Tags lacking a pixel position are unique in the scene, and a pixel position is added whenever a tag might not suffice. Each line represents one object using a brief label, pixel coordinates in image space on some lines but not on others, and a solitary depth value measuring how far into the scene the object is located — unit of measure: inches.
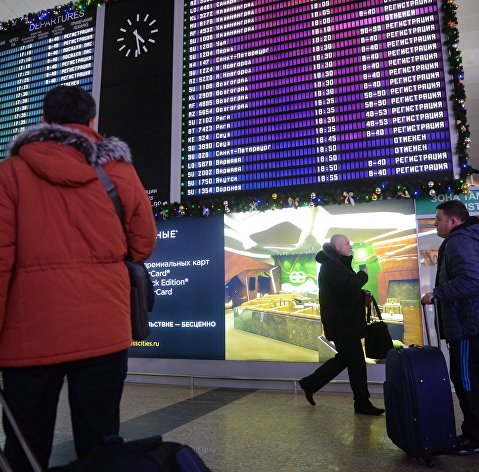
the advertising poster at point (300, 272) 199.0
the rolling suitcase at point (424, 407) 96.5
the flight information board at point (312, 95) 191.2
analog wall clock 248.5
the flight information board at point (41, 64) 261.1
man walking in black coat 152.7
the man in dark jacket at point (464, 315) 106.1
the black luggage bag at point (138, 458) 38.8
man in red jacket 50.8
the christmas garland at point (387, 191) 184.1
